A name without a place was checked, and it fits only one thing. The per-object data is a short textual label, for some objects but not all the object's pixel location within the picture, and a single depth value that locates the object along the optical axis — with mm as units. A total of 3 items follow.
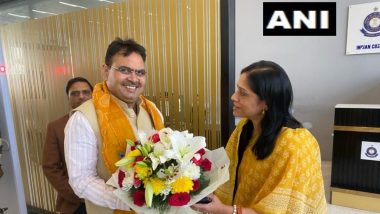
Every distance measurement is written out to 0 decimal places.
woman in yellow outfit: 1011
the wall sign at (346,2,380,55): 2234
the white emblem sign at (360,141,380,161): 1756
